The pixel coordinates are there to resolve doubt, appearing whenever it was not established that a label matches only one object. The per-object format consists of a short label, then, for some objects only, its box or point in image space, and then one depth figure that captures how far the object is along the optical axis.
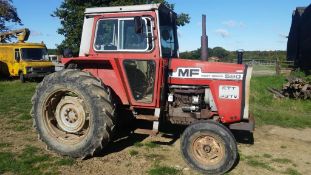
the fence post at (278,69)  15.66
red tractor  4.01
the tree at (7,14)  22.58
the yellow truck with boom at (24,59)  13.63
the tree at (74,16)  17.32
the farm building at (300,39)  18.42
